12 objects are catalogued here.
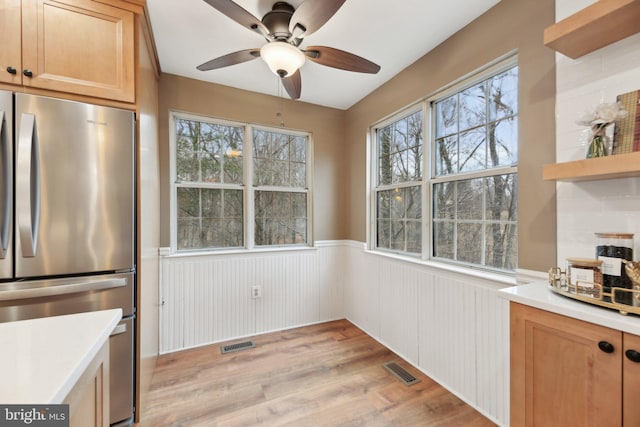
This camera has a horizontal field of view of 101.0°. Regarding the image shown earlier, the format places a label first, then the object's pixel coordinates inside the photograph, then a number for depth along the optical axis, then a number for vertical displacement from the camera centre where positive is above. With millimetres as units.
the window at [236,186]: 2727 +305
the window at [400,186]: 2486 +272
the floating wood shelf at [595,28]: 1048 +791
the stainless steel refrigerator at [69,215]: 1299 -10
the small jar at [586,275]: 1061 -261
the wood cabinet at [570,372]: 869 -599
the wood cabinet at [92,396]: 646 -503
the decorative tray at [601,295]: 931 -331
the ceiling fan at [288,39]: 1329 +1034
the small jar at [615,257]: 1038 -184
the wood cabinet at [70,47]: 1351 +931
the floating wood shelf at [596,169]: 994 +179
